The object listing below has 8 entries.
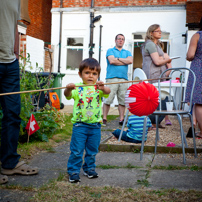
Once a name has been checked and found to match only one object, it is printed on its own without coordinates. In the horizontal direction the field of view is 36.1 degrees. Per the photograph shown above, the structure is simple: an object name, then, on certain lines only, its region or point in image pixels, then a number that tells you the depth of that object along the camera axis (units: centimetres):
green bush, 398
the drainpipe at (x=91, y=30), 1136
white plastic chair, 363
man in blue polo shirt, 580
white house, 1066
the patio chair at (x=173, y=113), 319
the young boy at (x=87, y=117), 268
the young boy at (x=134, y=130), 398
